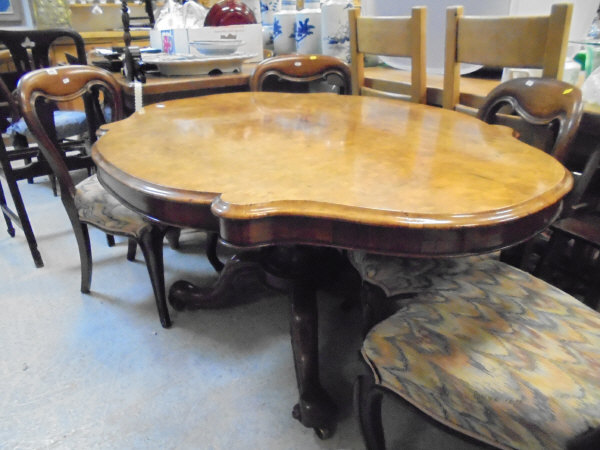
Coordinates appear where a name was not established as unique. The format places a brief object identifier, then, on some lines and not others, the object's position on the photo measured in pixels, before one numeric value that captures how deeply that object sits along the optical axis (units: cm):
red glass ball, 207
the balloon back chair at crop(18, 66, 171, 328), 139
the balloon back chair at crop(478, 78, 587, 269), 105
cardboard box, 186
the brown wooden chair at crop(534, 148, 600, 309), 118
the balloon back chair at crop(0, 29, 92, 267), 190
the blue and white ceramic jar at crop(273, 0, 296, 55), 222
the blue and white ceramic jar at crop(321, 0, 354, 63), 193
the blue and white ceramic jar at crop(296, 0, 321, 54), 213
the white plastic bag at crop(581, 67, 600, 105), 120
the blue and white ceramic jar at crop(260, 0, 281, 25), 242
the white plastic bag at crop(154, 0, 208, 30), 201
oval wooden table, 68
